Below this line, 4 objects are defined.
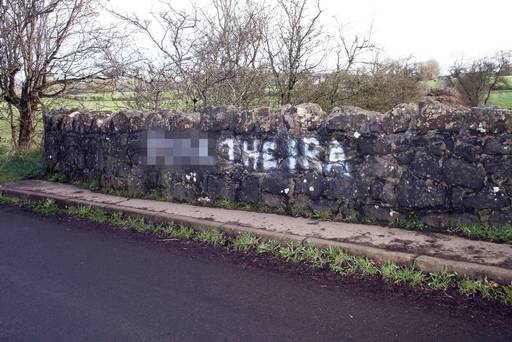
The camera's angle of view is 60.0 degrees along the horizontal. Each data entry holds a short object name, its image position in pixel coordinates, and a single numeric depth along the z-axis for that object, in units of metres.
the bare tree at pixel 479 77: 15.45
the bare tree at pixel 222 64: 9.00
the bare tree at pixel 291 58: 10.31
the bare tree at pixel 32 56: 10.78
